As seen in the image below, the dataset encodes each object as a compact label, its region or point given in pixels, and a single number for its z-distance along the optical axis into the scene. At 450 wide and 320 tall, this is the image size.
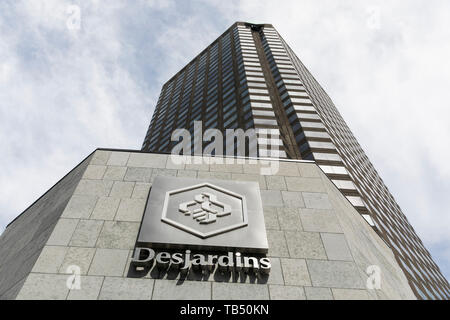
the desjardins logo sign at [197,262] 9.76
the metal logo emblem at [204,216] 10.48
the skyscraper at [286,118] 45.09
